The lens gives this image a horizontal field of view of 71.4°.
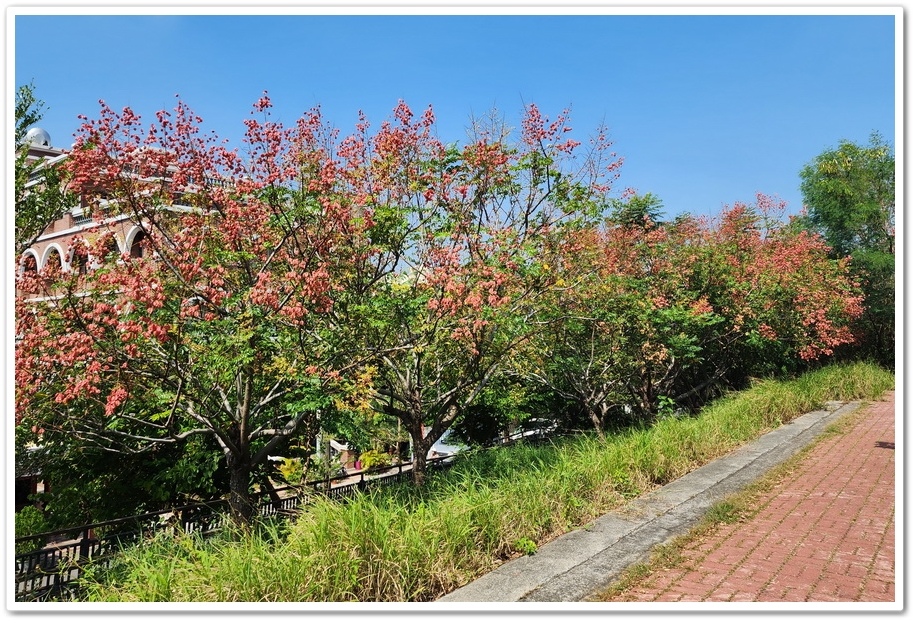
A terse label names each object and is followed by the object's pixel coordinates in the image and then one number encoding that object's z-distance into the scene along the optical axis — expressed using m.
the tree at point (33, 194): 9.20
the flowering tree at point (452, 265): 7.75
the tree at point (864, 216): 18.48
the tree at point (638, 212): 14.46
